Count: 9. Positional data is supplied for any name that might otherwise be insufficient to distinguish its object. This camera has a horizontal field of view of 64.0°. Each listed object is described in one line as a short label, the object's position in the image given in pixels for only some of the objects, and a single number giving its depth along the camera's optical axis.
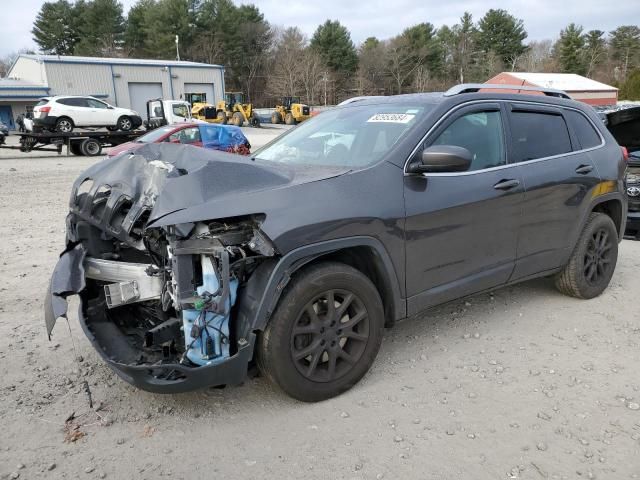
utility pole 65.00
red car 14.39
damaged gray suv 2.66
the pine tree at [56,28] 65.31
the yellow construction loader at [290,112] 40.75
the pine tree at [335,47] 73.12
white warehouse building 41.06
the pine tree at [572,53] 73.75
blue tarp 14.95
